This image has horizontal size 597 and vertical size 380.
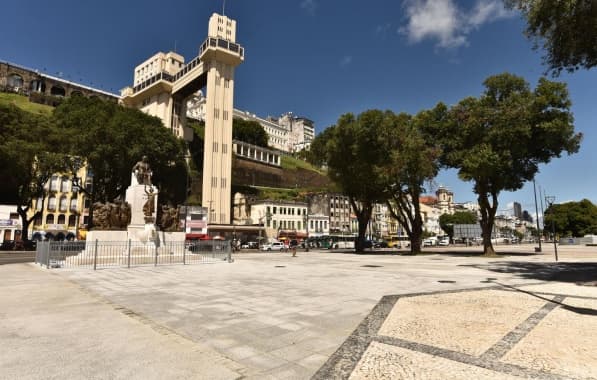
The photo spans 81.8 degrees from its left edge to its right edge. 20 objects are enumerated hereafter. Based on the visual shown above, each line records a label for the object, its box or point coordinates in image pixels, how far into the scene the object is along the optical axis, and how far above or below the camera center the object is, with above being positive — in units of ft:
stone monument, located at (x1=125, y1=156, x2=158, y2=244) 71.41 +4.90
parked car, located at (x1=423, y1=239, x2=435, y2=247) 251.52 -10.93
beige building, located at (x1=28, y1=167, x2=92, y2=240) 187.77 +9.70
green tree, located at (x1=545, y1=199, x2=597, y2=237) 276.60 +8.30
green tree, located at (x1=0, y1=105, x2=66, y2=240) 119.85 +26.07
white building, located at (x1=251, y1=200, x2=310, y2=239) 238.21 +7.14
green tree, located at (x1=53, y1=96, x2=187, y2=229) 137.18 +36.73
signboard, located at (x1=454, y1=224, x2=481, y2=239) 229.25 -1.90
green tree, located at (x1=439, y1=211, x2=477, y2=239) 360.48 +9.47
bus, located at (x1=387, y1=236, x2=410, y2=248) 215.02 -10.25
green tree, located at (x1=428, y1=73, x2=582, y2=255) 92.38 +25.74
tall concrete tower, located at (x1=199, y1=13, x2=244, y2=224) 219.22 +68.25
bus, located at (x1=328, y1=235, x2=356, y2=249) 201.51 -8.67
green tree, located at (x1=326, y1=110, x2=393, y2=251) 109.50 +23.18
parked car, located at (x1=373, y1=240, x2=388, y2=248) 208.68 -9.80
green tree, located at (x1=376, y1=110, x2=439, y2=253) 101.71 +20.99
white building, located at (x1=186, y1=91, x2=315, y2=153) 493.77 +165.18
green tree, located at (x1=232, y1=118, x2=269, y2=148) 382.22 +106.72
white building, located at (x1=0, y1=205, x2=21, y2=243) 167.75 +2.12
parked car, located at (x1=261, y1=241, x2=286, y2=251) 166.51 -9.34
